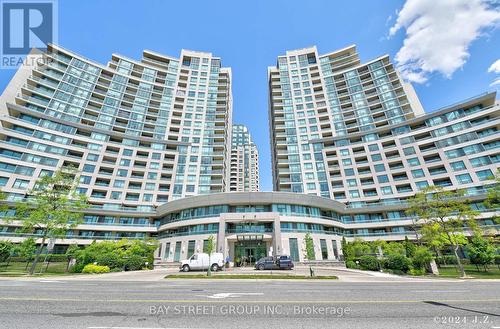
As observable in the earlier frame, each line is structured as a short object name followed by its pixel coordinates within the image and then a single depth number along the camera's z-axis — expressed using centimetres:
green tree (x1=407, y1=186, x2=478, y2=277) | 2784
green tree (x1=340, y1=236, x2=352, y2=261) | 3712
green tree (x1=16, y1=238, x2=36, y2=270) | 3201
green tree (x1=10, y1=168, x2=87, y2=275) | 2956
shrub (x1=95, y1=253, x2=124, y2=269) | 2892
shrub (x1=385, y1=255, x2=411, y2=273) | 2718
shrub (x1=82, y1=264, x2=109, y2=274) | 2652
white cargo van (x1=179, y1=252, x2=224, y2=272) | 2892
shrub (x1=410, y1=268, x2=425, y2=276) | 2548
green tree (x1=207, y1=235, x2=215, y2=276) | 2951
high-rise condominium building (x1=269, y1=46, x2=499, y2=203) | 5319
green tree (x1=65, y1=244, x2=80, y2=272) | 2952
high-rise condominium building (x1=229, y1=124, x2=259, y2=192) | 12888
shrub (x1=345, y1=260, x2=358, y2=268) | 3400
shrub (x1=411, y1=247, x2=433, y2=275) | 2619
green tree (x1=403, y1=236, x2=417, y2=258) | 3040
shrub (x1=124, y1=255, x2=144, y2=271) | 3195
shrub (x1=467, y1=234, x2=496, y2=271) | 2873
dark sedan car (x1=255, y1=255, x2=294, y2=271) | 2998
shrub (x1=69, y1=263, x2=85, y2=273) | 2770
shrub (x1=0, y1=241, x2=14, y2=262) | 3182
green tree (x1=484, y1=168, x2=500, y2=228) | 2927
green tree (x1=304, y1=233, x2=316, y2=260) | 3541
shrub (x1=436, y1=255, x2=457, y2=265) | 3682
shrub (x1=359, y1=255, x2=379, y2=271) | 3017
